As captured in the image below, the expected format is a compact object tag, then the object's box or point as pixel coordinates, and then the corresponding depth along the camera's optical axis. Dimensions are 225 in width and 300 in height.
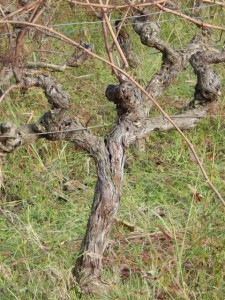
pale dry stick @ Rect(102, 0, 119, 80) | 6.09
